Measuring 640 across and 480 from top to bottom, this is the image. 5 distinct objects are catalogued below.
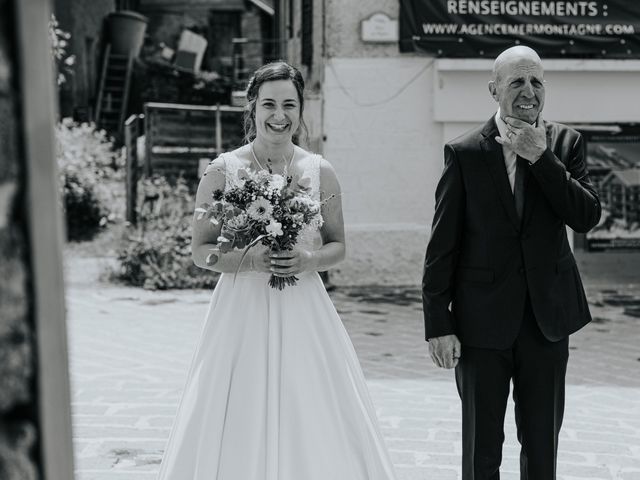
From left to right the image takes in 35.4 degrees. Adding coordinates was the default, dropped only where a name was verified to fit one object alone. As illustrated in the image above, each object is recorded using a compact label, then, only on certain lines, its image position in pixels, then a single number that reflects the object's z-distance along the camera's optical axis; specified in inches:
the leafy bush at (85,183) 722.2
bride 164.6
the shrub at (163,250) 536.4
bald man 153.2
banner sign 542.3
